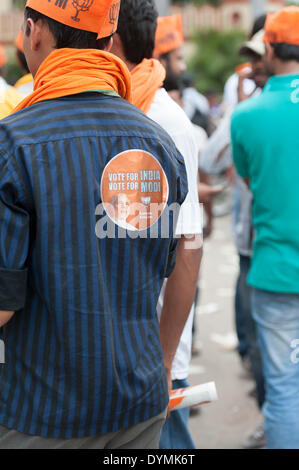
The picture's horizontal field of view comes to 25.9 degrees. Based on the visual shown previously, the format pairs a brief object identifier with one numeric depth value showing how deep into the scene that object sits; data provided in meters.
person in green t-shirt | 2.65
